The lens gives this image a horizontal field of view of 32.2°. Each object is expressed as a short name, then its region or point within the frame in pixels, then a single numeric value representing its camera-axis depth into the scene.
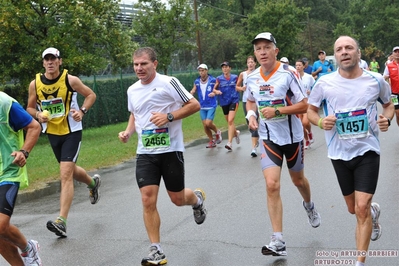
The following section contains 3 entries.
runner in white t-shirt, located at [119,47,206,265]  6.70
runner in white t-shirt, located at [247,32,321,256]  6.91
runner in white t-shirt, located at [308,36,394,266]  5.80
